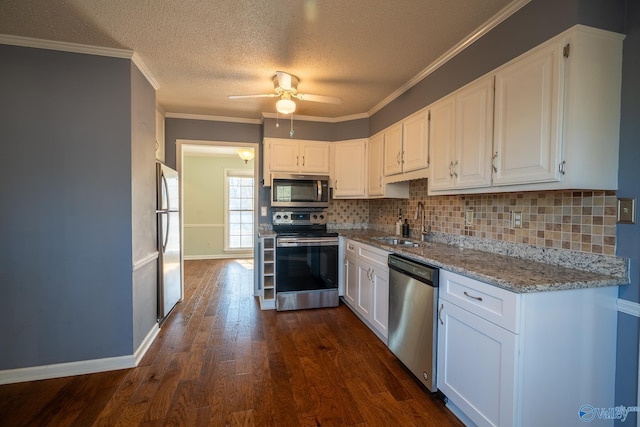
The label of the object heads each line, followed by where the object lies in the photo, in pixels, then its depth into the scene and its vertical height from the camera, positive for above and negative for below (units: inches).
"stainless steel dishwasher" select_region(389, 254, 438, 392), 72.4 -30.5
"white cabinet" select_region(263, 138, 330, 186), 143.7 +26.1
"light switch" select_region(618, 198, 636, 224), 53.5 -0.2
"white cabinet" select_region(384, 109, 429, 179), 98.7 +23.5
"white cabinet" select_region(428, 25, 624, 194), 53.7 +19.3
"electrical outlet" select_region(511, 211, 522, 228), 75.3 -2.7
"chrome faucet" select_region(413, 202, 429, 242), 112.3 -8.4
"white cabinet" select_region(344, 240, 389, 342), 99.5 -30.6
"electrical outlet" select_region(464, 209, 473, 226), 92.2 -2.8
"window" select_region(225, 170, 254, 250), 266.1 -2.3
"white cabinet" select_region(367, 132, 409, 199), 125.8 +13.9
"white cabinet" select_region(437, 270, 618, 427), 51.0 -27.6
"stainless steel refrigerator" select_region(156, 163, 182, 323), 113.3 -15.1
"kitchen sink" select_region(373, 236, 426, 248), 108.0 -13.5
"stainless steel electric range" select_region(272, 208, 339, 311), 131.7 -29.8
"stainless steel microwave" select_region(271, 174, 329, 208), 144.1 +8.5
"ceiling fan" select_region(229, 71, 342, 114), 95.7 +40.6
